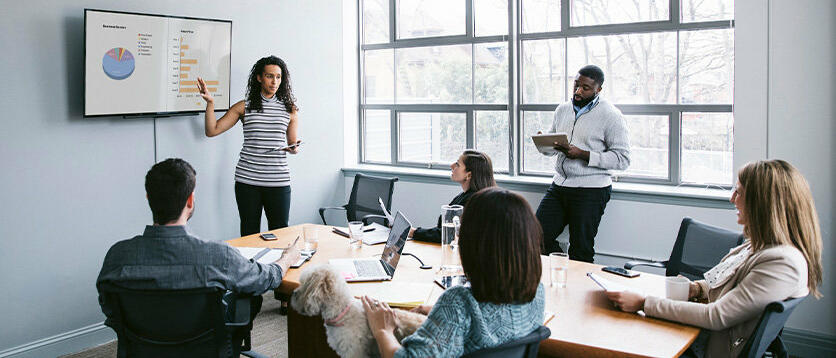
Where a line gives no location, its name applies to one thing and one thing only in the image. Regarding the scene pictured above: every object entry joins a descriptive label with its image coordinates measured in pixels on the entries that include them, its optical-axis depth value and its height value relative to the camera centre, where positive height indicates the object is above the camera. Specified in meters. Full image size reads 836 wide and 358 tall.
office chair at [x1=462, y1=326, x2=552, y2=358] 1.59 -0.46
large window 4.13 +0.58
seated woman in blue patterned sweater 1.58 -0.30
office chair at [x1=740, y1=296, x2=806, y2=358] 1.78 -0.47
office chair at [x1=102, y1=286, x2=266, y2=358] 1.98 -0.50
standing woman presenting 4.20 +0.11
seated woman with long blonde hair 1.89 -0.31
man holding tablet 3.99 +0.00
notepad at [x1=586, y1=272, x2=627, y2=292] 2.28 -0.45
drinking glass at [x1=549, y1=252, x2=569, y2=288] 2.36 -0.40
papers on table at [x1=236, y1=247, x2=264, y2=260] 2.87 -0.41
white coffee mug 2.12 -0.42
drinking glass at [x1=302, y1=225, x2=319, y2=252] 3.02 -0.37
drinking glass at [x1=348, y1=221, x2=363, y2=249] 3.12 -0.37
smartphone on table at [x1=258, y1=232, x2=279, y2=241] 3.27 -0.38
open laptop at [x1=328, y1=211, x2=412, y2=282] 2.58 -0.43
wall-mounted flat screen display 3.71 +0.59
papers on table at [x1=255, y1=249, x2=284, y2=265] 2.79 -0.42
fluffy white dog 1.89 -0.45
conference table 1.86 -0.50
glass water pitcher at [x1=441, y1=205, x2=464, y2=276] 2.65 -0.32
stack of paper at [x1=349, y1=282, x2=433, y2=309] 2.21 -0.47
